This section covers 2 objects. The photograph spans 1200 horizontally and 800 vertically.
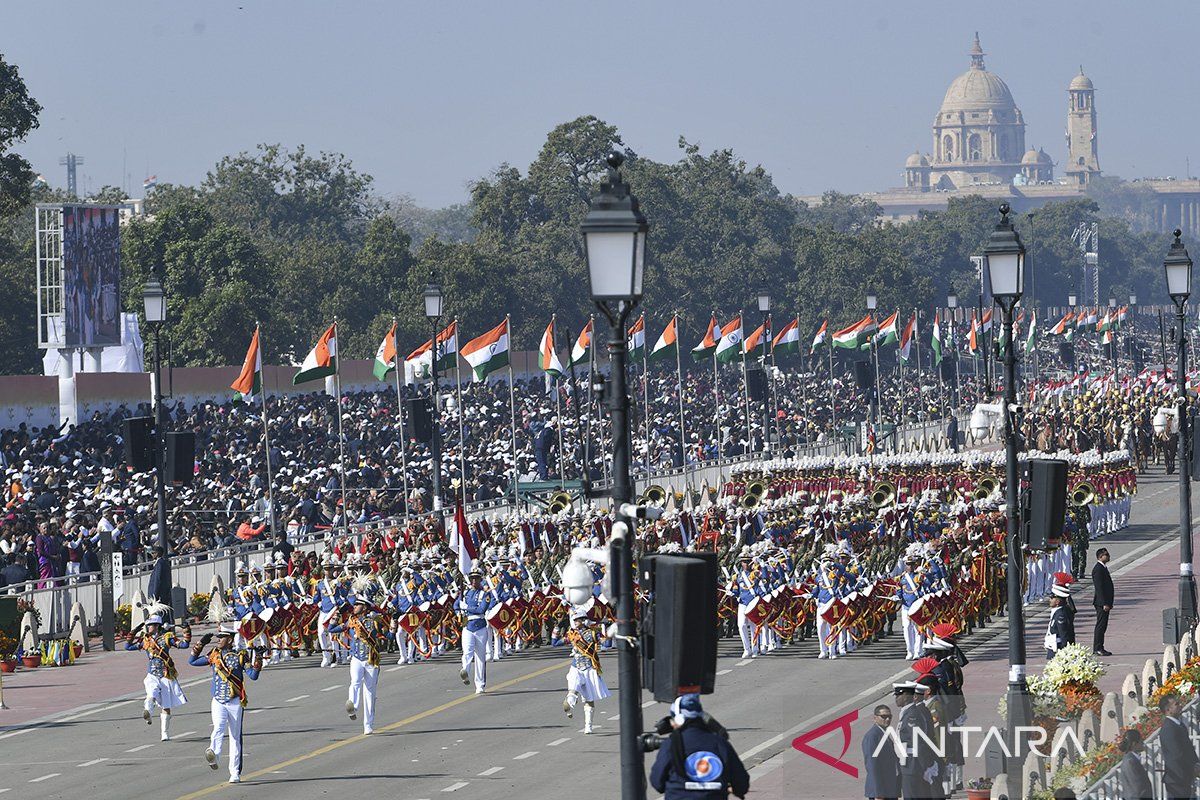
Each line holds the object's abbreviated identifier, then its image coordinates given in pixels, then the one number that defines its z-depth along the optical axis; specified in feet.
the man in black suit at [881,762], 55.62
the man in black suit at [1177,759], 51.44
